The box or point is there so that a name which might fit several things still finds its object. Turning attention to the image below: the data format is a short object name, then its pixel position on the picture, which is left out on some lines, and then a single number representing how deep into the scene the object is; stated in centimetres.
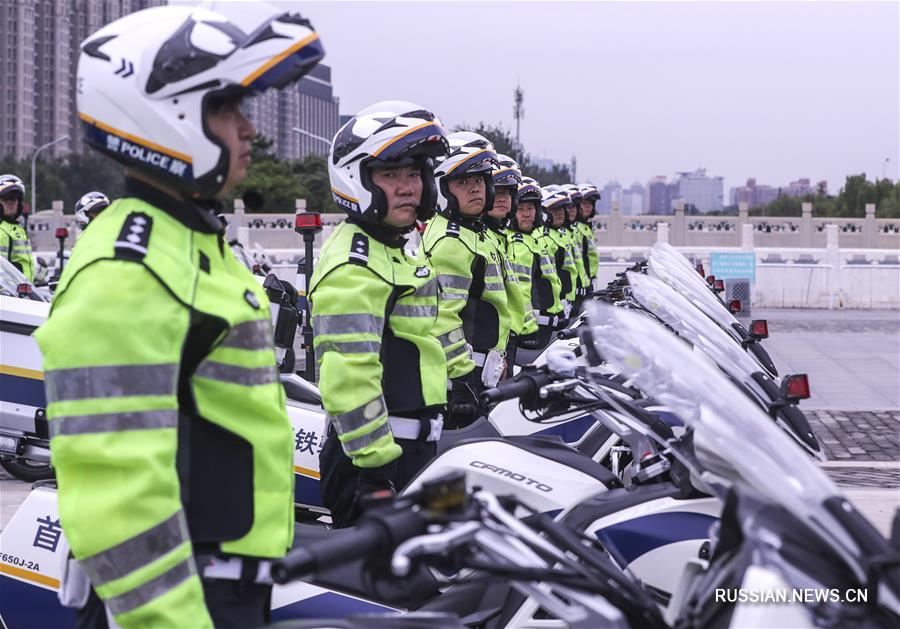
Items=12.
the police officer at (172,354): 211
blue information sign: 2188
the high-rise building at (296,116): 12325
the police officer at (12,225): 1241
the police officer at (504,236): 811
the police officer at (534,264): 991
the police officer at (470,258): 650
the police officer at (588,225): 1638
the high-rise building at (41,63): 11981
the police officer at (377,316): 388
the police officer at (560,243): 1337
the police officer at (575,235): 1438
